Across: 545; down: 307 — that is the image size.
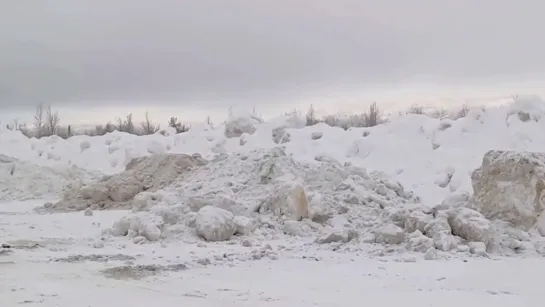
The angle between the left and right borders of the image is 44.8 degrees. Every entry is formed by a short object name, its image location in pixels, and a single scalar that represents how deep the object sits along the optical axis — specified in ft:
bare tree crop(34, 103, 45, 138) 122.11
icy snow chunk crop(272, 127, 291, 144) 54.08
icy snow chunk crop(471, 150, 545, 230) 25.34
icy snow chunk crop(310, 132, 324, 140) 53.78
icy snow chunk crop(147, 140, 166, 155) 59.47
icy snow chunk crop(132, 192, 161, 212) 29.43
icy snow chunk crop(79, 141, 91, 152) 65.48
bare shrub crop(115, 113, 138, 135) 132.25
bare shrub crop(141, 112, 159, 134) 126.46
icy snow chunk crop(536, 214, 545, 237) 24.46
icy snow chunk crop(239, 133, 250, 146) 57.56
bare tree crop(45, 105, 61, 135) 130.86
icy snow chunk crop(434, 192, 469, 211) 27.73
